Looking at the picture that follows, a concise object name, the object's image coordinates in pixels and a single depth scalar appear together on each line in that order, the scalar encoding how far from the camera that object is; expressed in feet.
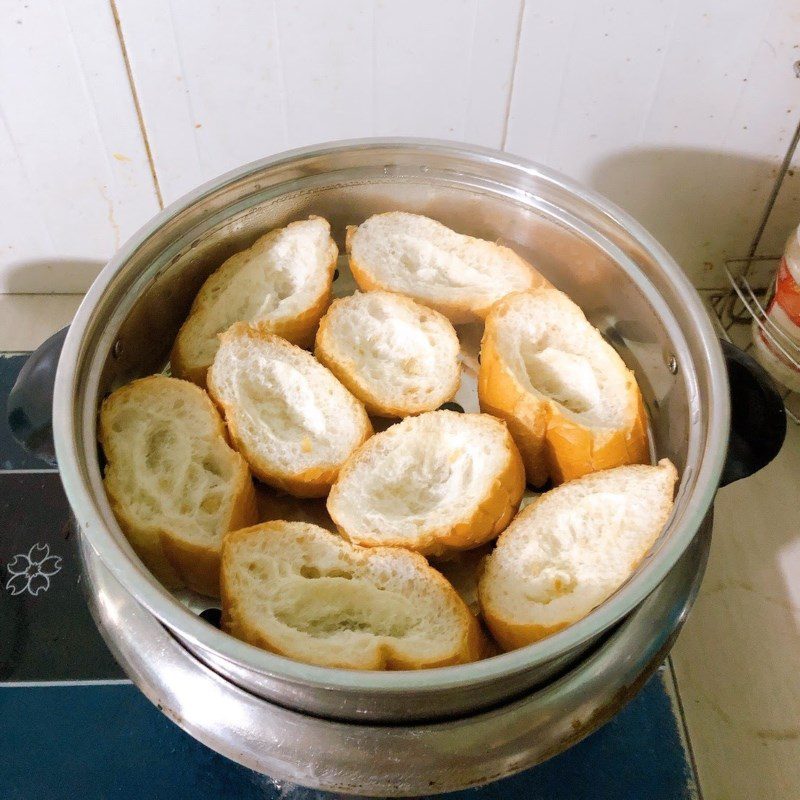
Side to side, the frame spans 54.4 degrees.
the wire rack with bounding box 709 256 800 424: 3.43
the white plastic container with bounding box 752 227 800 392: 2.83
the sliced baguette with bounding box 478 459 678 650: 1.94
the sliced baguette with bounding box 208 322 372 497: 2.24
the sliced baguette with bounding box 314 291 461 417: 2.39
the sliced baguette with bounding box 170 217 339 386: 2.50
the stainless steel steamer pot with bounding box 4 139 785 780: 1.57
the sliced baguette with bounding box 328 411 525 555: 2.06
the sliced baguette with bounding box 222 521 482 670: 1.86
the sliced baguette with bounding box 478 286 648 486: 2.21
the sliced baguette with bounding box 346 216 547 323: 2.59
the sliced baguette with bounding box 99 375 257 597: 2.08
